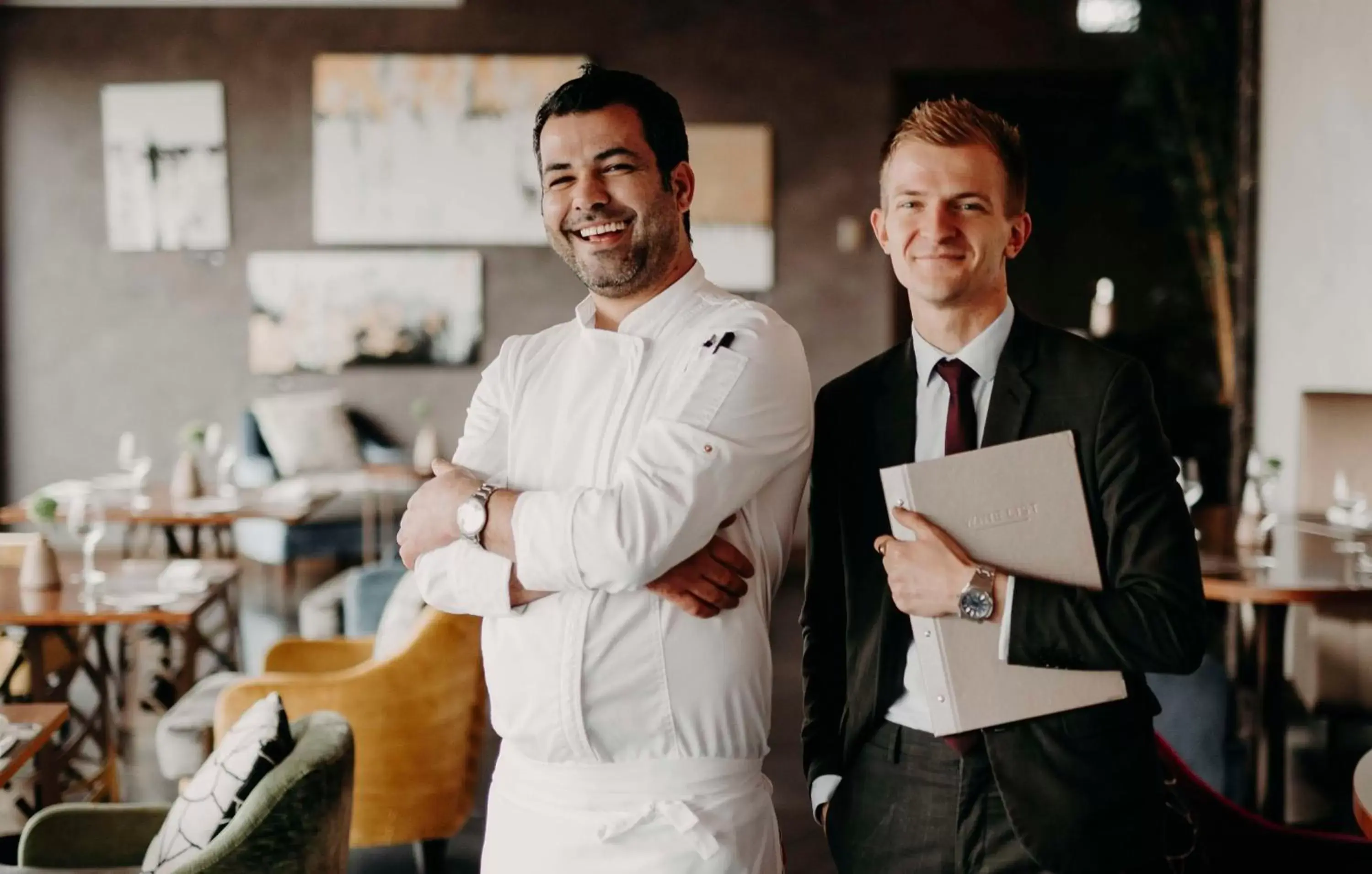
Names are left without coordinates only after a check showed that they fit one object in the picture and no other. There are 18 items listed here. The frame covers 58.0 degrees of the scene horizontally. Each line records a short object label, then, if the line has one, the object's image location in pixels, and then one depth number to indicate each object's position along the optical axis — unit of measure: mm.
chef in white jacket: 1501
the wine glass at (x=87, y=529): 3959
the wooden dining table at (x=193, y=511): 5496
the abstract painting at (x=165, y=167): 7812
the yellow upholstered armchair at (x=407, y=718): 3111
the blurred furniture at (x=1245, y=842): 2102
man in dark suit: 1343
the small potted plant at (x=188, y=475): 5809
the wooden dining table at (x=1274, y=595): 3271
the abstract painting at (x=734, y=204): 7855
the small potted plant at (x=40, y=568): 3977
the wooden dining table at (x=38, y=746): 2359
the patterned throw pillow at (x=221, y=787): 2143
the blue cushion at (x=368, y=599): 4391
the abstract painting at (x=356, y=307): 7871
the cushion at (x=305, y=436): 7438
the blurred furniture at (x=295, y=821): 2047
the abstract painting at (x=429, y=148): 7781
